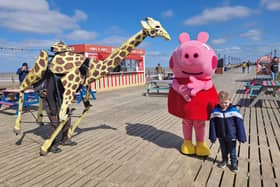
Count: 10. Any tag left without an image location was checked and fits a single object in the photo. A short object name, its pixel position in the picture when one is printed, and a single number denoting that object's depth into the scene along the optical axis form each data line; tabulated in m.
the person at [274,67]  11.84
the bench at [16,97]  6.69
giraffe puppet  3.49
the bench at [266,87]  6.51
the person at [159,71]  17.33
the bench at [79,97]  8.82
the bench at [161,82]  9.60
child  2.74
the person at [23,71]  8.02
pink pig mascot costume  2.96
